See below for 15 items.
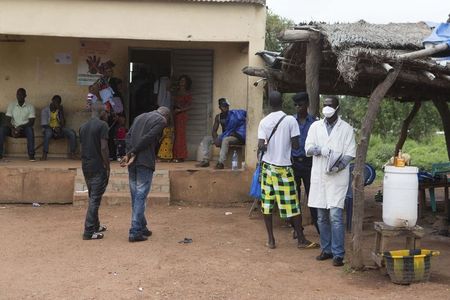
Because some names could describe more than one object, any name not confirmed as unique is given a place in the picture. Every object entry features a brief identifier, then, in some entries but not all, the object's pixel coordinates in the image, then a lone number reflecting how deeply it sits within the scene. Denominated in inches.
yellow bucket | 214.8
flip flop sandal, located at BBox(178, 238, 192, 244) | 289.0
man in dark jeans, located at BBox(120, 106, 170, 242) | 275.1
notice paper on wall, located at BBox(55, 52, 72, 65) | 463.8
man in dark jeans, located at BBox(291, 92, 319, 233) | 279.1
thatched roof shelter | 232.1
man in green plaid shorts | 265.3
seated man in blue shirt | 413.1
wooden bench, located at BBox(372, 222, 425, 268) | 226.1
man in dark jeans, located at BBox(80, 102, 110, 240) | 280.8
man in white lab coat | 235.5
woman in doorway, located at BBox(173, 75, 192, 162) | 446.0
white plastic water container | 226.1
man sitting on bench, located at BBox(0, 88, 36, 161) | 437.1
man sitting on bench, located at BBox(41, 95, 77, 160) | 442.9
